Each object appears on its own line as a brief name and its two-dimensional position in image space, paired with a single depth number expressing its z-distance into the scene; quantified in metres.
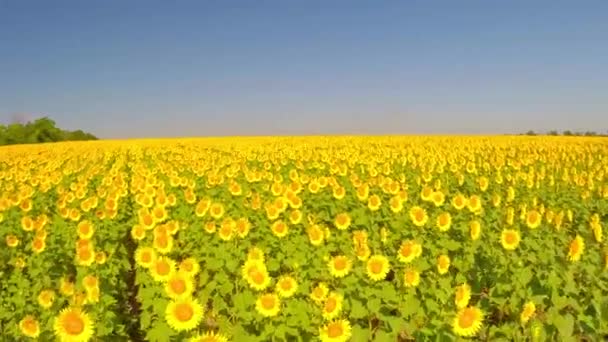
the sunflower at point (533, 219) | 7.07
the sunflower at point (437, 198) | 9.36
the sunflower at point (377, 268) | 5.20
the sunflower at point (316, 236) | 6.53
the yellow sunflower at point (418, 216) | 7.70
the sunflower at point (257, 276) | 4.72
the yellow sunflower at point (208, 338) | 3.41
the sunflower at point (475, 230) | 6.91
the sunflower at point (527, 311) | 4.07
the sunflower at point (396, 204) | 8.54
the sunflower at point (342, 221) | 7.48
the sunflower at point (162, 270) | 4.88
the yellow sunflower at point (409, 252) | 5.76
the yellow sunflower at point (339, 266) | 5.29
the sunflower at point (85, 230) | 7.34
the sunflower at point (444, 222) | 7.45
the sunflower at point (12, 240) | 7.53
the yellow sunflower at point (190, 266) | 5.43
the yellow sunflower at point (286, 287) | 4.57
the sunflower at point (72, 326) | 4.07
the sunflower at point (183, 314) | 3.90
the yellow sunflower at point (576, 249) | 5.59
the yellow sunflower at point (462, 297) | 4.24
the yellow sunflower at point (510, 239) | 6.22
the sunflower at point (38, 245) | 7.02
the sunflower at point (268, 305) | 4.20
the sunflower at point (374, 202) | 8.94
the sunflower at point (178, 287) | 4.12
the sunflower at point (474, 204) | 8.45
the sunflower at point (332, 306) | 4.29
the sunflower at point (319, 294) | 4.62
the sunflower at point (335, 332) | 4.04
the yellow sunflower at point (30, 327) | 4.33
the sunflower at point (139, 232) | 7.47
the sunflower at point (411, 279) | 5.22
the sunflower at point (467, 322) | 4.00
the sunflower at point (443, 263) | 5.53
